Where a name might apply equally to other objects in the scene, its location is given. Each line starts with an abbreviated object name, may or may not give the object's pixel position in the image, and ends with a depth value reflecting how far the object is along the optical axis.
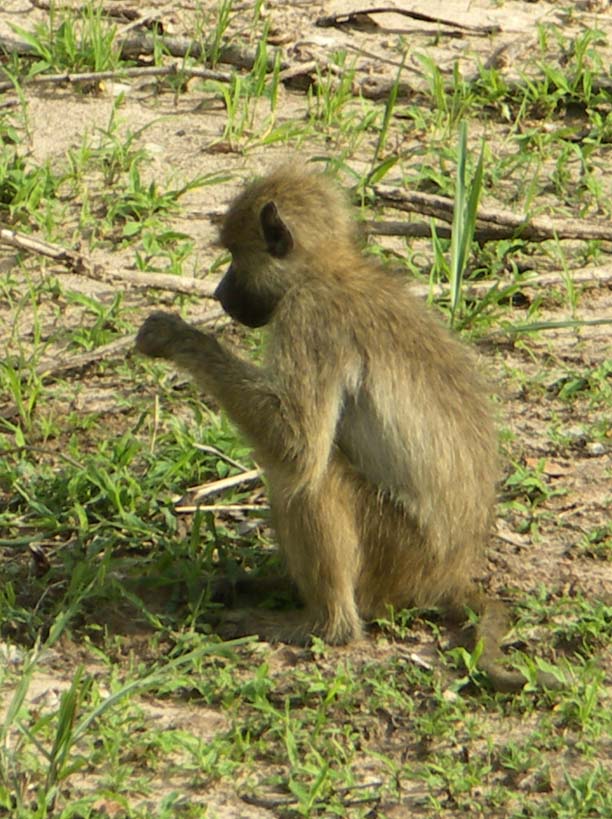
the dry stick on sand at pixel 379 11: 20.41
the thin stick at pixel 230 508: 13.30
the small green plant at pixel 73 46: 18.91
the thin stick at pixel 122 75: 18.73
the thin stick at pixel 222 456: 13.75
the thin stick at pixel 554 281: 15.88
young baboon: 11.69
